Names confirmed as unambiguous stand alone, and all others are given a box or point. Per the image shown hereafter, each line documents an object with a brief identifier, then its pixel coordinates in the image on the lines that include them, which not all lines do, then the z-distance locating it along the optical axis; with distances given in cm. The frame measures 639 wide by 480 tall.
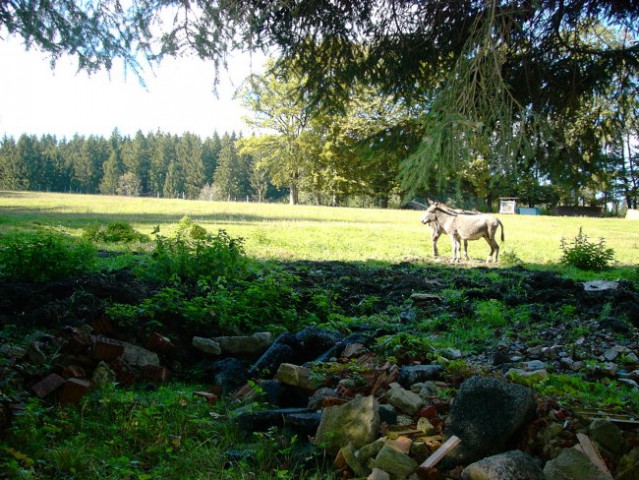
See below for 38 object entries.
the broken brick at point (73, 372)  398
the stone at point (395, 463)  260
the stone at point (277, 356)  435
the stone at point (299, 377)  381
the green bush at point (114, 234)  1352
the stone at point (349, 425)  289
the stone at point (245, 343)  495
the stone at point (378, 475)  248
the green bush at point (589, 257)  1173
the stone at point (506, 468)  243
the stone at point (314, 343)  472
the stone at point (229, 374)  419
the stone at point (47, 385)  366
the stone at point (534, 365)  429
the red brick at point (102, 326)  471
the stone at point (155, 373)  432
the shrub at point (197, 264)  673
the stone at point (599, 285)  781
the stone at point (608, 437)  274
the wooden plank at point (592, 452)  253
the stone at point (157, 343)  471
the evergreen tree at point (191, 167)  8656
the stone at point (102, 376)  395
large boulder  278
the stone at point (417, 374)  372
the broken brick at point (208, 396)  381
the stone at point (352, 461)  268
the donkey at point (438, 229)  1273
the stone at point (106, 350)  423
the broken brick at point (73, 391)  367
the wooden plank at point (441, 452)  261
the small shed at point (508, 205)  4192
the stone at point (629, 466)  254
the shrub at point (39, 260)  591
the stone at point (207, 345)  482
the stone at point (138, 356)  441
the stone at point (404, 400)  325
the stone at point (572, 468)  247
